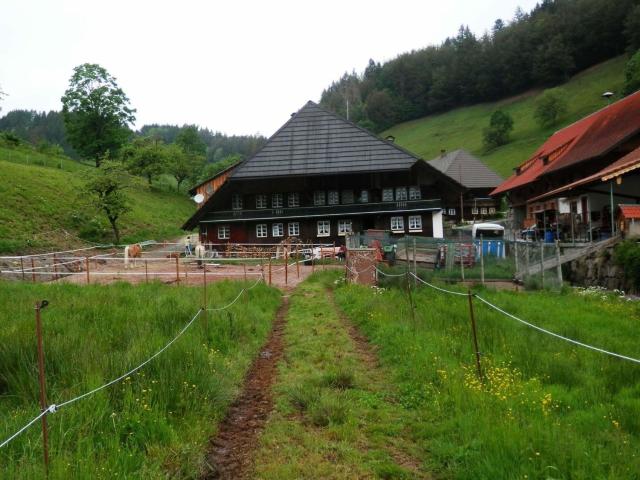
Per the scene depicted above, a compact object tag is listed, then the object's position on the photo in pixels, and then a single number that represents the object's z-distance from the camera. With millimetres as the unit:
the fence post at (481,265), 15880
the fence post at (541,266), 15358
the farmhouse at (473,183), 57469
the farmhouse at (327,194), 34469
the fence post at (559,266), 15473
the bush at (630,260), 15430
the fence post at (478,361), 6312
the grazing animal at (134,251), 25406
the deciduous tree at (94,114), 56906
